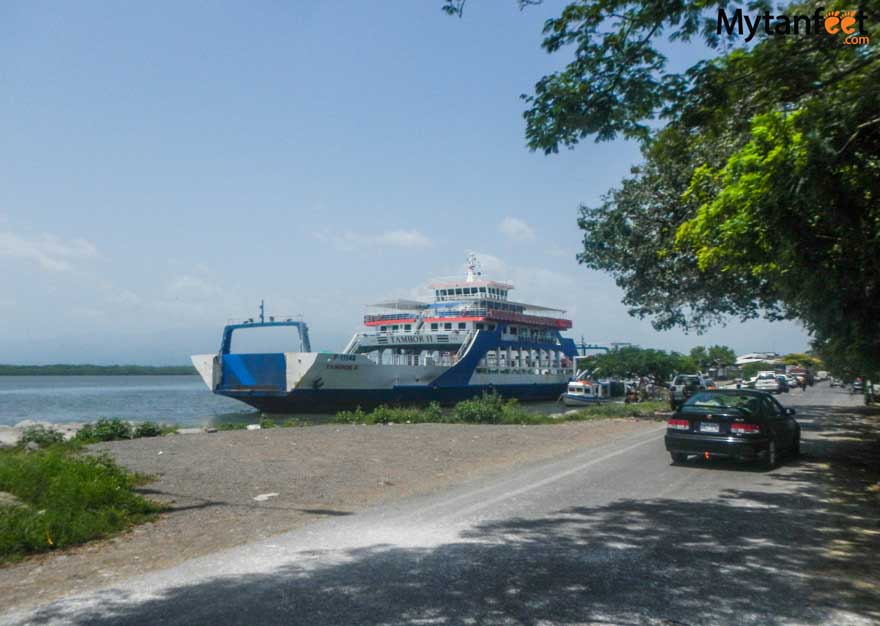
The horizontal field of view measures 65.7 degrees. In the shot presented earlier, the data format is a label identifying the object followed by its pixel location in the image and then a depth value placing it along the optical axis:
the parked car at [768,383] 45.17
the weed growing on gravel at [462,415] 21.28
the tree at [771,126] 6.65
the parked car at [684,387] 29.03
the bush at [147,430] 17.19
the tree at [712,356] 76.45
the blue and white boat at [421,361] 39.22
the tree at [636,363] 49.94
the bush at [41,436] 14.95
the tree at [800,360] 87.78
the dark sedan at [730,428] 10.37
